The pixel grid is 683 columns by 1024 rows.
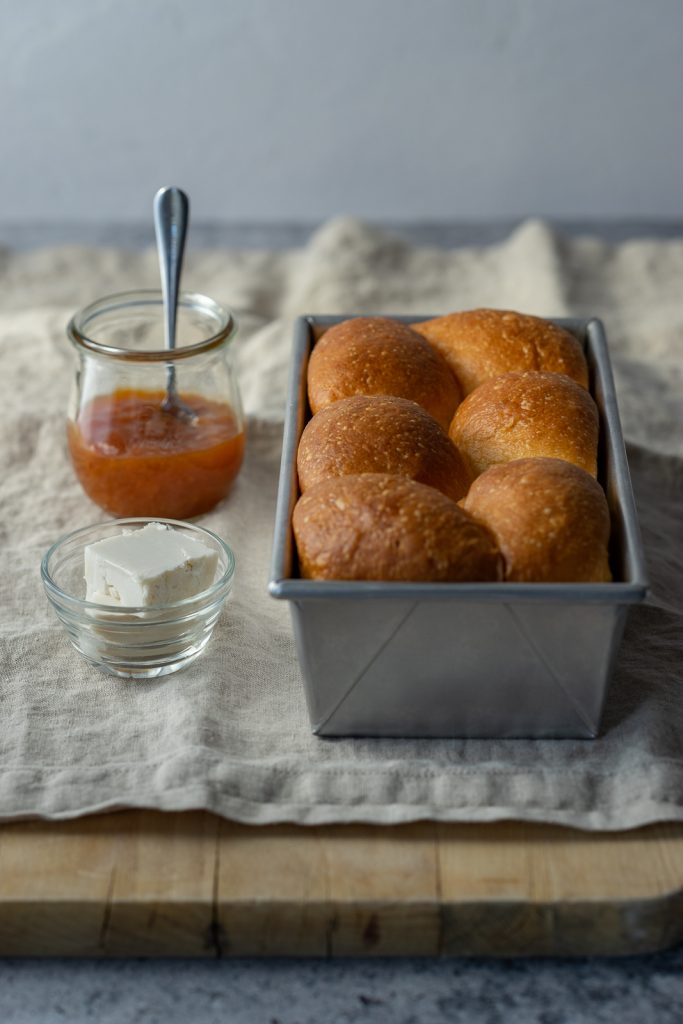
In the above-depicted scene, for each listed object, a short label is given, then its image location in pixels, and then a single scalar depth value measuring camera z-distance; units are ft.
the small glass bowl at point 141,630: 2.60
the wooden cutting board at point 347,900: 2.35
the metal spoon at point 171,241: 3.01
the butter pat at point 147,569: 2.60
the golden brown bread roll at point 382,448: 2.60
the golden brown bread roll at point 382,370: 2.79
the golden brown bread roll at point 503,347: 2.85
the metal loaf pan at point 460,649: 2.39
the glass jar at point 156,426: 2.92
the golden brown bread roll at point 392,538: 2.43
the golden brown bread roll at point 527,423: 2.66
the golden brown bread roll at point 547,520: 2.45
